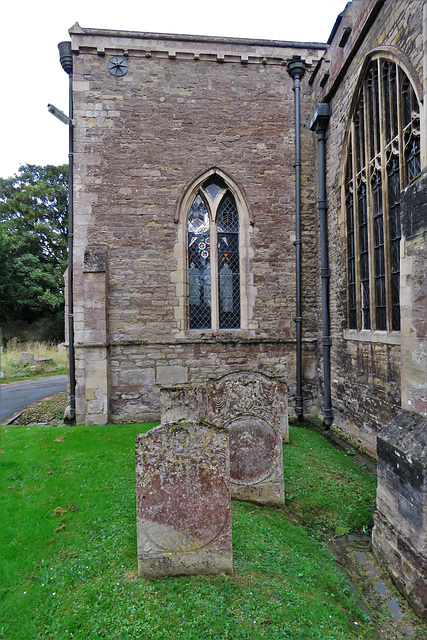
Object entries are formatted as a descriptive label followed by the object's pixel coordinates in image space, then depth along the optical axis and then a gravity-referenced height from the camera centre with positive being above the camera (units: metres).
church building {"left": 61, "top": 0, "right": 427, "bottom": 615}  8.26 +2.77
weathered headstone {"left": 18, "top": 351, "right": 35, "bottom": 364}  18.47 -1.40
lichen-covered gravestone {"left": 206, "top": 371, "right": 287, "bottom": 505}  4.67 -1.63
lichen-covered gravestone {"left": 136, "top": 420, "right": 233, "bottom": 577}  3.16 -1.59
